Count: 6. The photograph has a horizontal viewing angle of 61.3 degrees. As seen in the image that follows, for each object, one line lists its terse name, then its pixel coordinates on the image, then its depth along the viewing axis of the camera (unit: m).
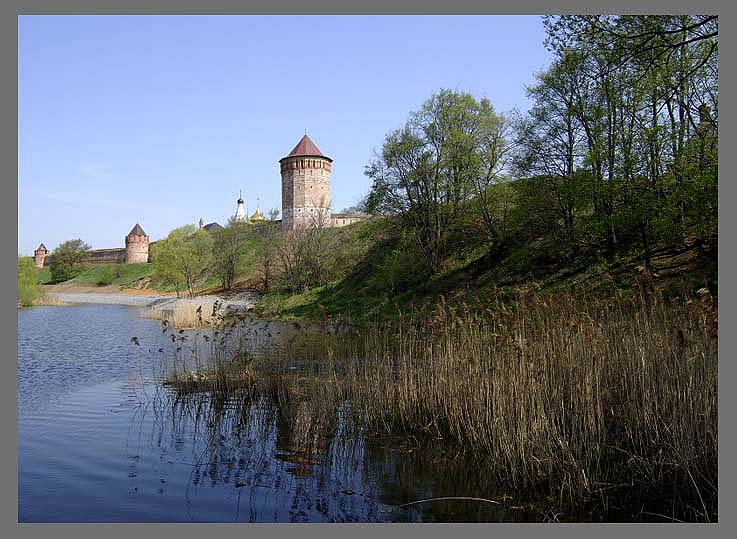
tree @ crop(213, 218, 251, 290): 47.56
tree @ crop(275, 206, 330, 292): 35.19
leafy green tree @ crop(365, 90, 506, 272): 22.53
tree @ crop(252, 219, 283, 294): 38.59
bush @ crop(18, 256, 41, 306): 31.64
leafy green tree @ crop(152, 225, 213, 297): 43.94
